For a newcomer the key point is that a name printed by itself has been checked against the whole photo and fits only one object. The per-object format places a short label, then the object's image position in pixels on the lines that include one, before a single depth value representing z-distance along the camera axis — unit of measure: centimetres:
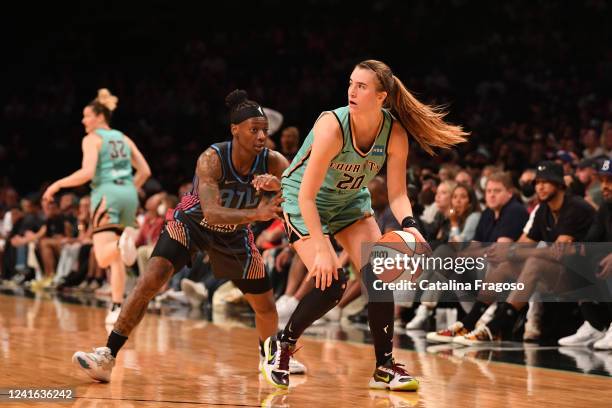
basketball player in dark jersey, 920
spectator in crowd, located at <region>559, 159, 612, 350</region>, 1209
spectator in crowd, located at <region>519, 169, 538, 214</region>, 1517
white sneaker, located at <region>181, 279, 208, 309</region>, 1808
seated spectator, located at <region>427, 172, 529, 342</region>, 1343
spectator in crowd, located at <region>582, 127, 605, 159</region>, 1734
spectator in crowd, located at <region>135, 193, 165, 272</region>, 1973
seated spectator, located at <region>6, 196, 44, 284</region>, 2472
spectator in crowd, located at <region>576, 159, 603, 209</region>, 1432
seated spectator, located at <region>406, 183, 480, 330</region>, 1418
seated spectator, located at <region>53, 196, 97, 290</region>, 2225
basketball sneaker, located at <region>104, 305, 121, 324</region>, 1424
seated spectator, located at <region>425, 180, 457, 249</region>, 1464
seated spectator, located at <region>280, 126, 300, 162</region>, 1629
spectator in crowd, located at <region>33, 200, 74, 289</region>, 2365
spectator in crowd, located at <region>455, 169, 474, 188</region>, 1479
